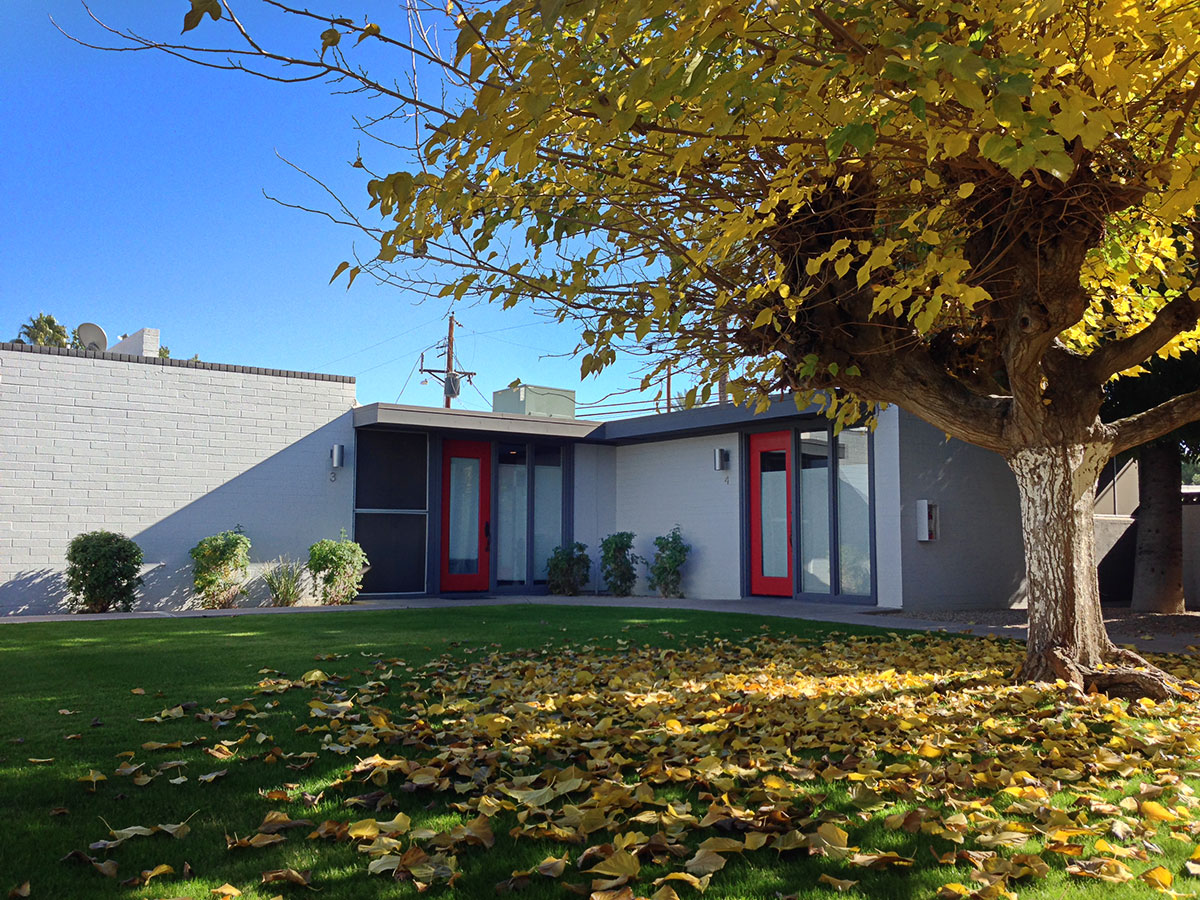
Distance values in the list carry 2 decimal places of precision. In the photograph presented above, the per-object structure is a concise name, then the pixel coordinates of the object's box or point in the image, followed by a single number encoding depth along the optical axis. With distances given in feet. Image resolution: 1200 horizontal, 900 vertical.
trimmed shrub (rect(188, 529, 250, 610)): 38.96
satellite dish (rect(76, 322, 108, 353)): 44.19
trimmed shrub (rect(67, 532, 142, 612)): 35.81
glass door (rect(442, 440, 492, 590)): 46.91
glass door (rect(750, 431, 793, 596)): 41.55
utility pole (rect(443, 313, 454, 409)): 104.12
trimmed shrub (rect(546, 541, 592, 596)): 47.23
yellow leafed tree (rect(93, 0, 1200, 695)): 8.90
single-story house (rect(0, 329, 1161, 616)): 37.24
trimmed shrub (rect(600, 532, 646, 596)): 46.73
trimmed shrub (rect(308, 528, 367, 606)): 41.04
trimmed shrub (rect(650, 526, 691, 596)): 45.01
